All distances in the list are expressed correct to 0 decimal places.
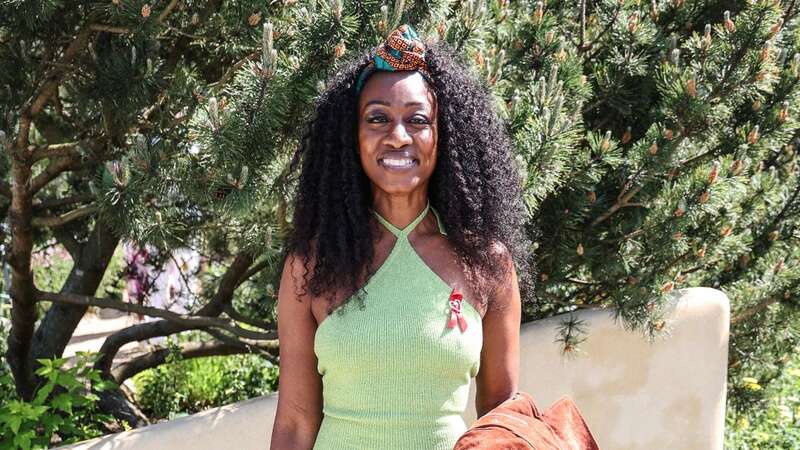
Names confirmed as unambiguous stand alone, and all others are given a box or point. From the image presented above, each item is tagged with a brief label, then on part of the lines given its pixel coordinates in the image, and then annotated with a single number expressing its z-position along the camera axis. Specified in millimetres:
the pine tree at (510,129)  2750
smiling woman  2154
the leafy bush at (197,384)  4480
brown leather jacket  1953
